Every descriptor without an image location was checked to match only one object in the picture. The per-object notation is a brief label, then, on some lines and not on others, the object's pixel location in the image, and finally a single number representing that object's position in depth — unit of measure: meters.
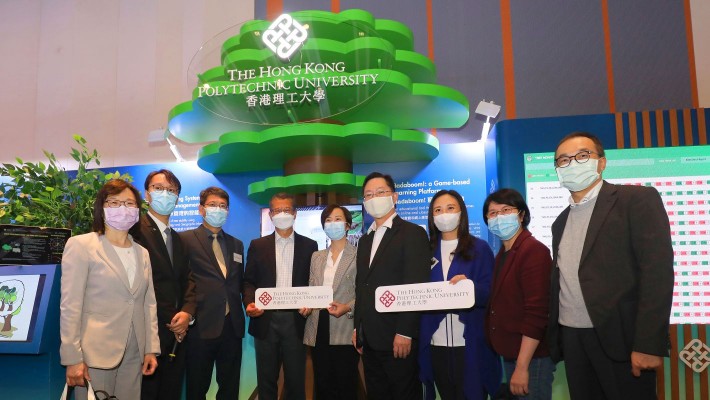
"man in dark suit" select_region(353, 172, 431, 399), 2.89
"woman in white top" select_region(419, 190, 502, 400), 2.85
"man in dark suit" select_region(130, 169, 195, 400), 3.12
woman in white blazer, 2.61
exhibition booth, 3.10
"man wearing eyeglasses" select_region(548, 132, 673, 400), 2.18
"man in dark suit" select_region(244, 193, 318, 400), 3.46
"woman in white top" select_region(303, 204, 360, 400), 3.37
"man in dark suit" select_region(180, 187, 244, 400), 3.40
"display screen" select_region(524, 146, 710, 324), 3.98
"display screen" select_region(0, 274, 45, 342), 2.81
